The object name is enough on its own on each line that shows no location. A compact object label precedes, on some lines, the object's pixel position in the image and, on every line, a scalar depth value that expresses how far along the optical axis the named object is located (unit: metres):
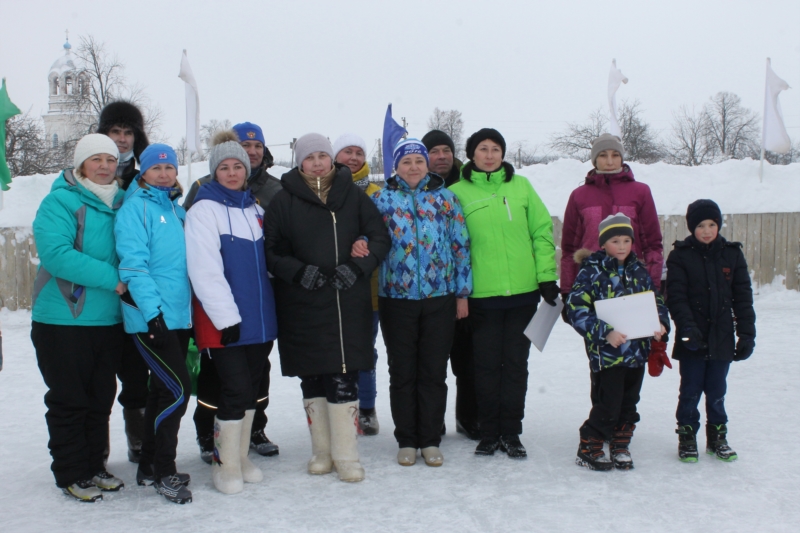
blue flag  5.34
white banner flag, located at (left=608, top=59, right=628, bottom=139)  10.90
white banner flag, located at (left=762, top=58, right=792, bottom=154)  11.19
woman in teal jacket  3.18
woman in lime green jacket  3.90
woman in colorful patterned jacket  3.76
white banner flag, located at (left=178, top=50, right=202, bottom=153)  10.19
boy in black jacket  3.73
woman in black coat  3.54
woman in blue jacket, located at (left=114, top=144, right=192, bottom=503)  3.18
